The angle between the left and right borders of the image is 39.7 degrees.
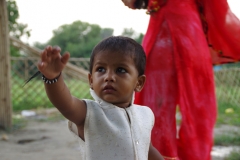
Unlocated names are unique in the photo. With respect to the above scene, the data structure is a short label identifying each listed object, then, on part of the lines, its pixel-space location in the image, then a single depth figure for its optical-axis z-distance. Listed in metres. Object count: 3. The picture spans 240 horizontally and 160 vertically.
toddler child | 1.14
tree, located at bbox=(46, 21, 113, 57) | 29.09
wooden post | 4.05
